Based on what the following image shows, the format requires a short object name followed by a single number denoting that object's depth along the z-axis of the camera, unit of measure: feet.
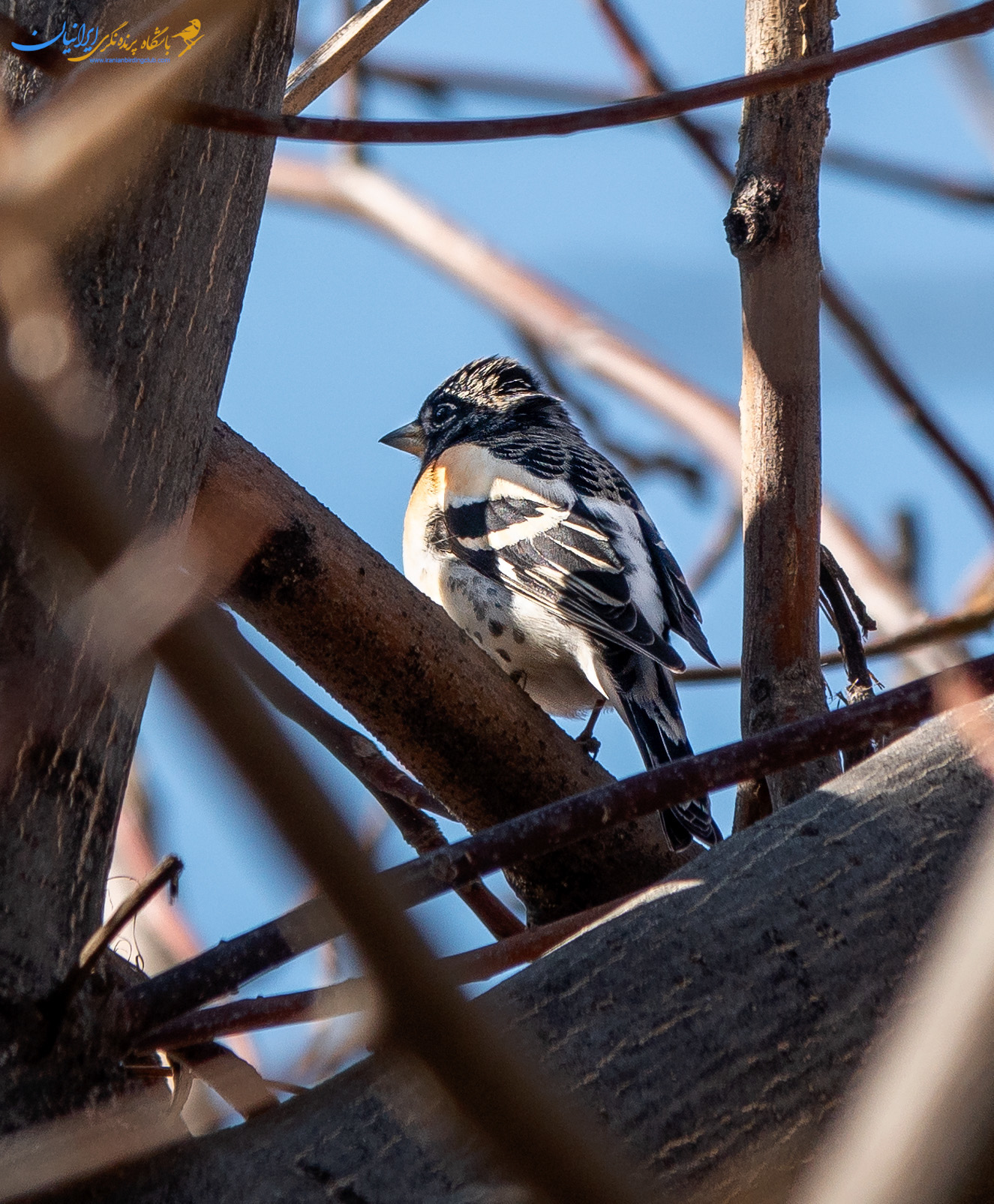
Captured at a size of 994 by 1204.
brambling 25.85
